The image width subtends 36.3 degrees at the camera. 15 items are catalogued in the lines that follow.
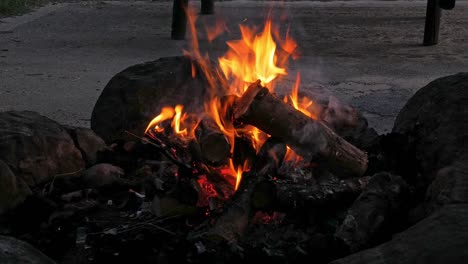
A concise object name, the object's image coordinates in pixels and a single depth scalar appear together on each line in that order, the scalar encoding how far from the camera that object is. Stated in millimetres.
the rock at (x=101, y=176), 3584
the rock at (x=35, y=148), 3531
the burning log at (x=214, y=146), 3257
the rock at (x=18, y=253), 2473
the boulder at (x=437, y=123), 3258
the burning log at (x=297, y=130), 3301
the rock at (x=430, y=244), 2160
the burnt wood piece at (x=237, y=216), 2865
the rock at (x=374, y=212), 2734
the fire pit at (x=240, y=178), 2777
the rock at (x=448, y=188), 2564
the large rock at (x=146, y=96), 4215
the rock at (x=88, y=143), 3865
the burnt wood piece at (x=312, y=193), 3006
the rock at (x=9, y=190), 3195
